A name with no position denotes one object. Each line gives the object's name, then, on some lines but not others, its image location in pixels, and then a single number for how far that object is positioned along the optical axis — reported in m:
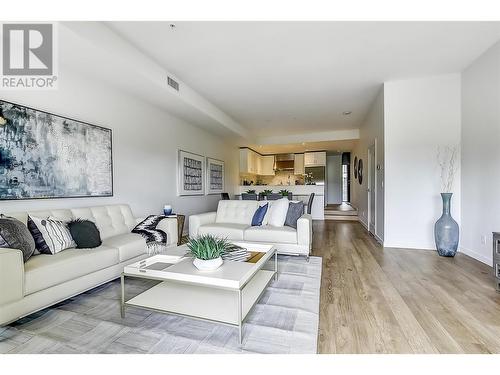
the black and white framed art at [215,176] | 6.31
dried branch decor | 3.82
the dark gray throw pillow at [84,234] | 2.34
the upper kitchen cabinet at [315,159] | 9.27
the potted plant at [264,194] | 6.38
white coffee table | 1.63
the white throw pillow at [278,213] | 3.59
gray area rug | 1.54
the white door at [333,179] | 11.49
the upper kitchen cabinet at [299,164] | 9.65
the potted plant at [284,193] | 5.90
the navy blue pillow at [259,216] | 3.71
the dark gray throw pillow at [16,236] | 1.77
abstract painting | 2.36
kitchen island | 7.40
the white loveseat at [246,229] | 3.25
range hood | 10.05
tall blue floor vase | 3.50
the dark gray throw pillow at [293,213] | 3.61
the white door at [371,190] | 5.19
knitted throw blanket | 3.00
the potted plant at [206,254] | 1.82
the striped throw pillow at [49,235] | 2.10
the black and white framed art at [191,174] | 5.11
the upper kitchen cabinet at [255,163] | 8.47
